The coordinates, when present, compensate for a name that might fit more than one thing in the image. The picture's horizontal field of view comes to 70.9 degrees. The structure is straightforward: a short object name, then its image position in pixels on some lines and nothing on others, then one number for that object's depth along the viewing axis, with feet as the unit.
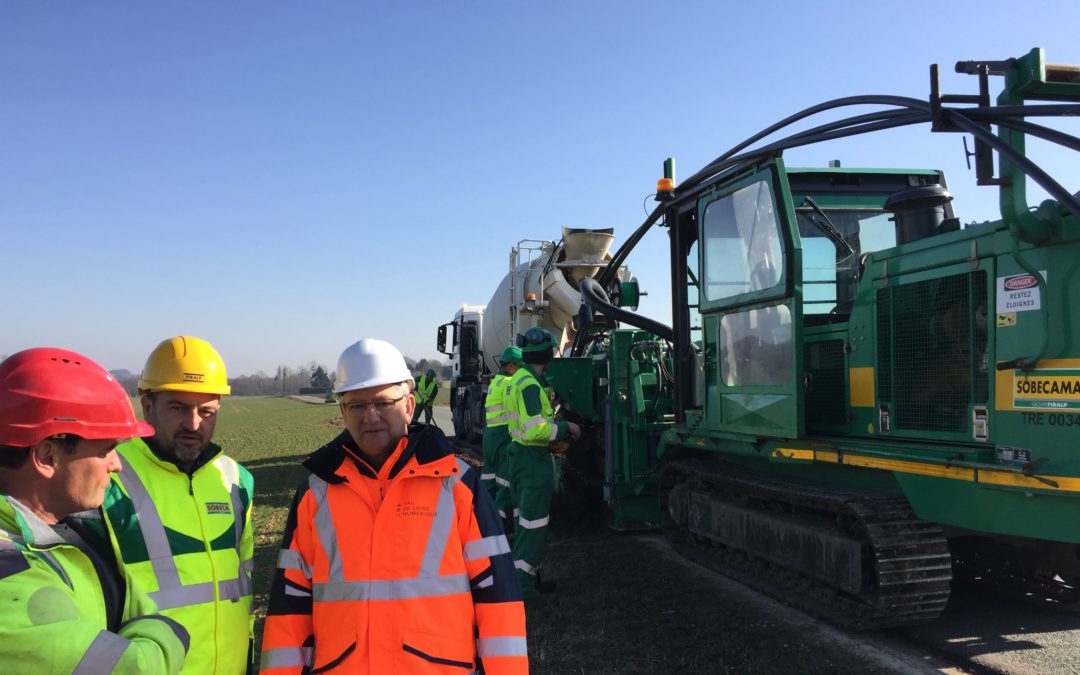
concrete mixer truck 40.16
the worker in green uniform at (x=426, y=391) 54.24
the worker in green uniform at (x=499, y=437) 22.54
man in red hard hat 4.43
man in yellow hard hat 7.78
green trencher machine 12.17
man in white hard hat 7.22
